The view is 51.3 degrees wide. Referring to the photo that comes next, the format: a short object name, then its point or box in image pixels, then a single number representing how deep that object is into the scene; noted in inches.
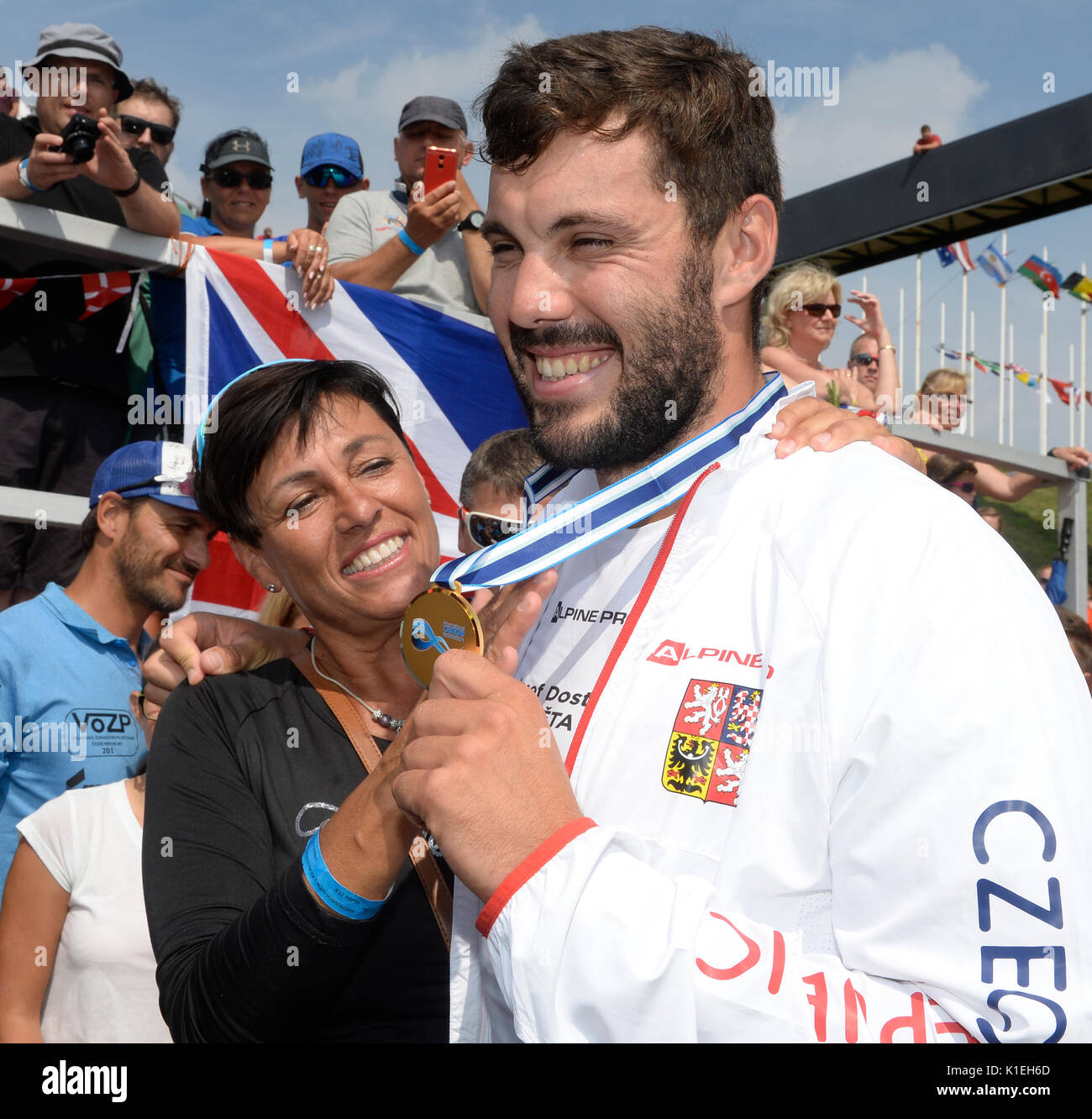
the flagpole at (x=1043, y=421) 605.0
